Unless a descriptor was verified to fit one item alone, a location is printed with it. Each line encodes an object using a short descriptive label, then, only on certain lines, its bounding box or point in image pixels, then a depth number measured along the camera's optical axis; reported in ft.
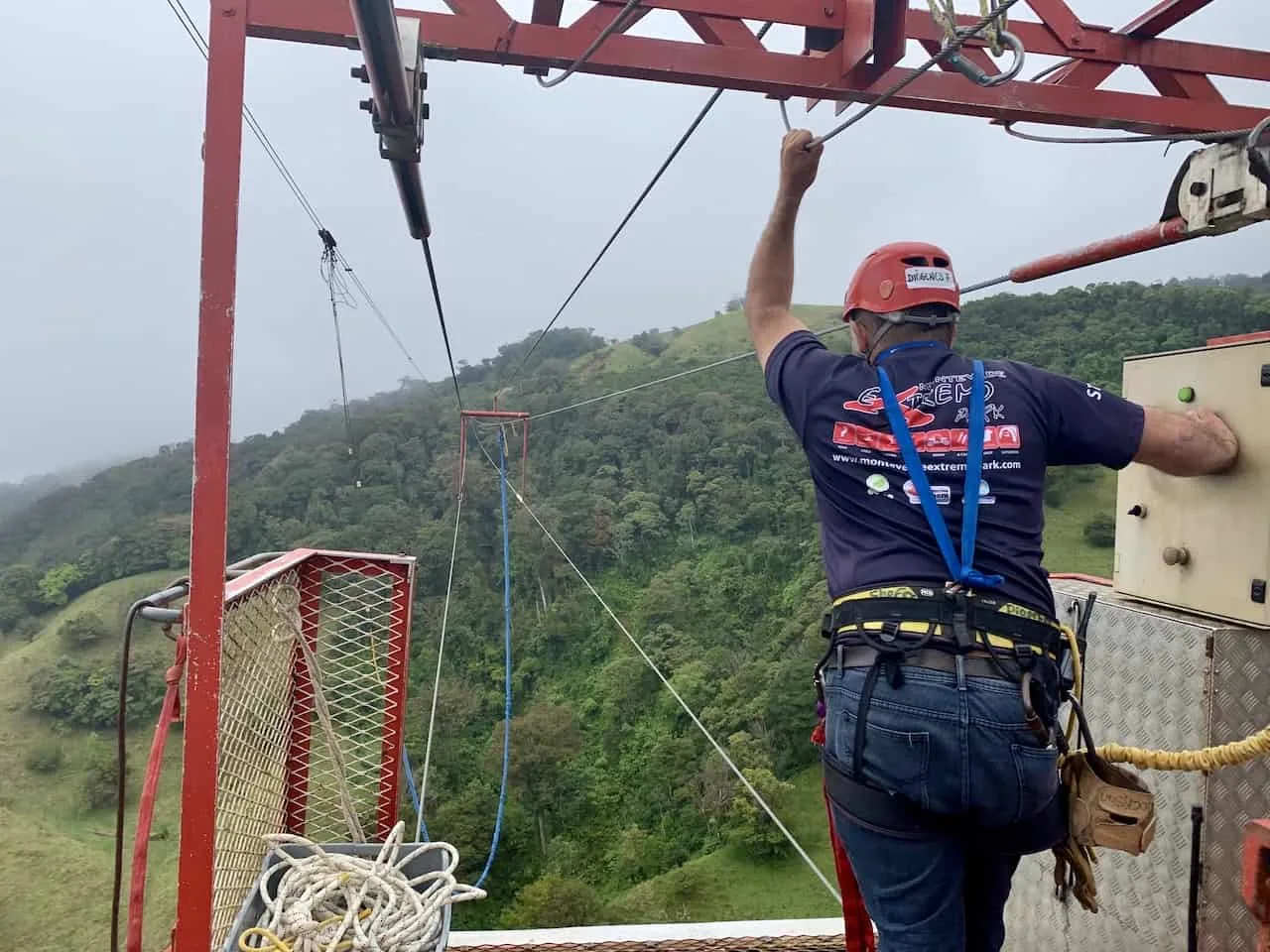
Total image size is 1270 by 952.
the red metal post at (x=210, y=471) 4.47
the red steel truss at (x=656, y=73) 4.52
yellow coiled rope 3.80
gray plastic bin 6.35
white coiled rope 5.42
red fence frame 7.10
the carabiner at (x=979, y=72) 4.44
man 3.72
